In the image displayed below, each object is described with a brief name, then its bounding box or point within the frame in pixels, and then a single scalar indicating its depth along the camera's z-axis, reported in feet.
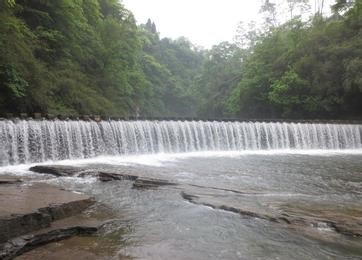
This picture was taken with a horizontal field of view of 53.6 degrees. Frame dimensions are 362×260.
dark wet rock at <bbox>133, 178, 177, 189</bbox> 24.86
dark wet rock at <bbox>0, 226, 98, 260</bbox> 12.23
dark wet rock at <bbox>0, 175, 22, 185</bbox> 23.19
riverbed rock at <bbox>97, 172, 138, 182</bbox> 27.47
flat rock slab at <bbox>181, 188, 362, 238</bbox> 16.35
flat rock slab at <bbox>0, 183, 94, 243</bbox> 13.50
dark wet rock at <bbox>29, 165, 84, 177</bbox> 28.89
